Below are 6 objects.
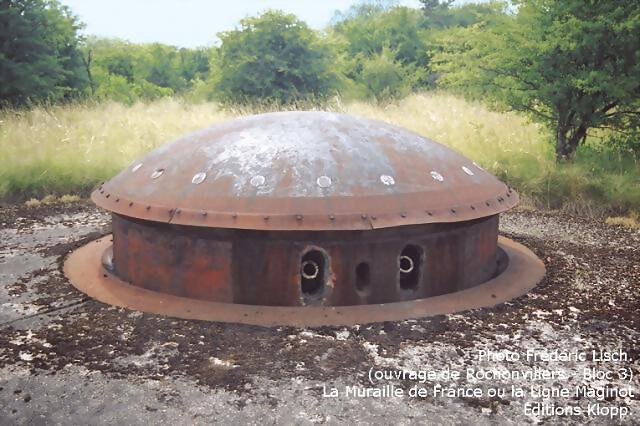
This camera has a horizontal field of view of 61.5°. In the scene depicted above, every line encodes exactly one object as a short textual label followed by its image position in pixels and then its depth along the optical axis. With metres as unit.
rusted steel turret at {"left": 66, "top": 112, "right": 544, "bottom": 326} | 3.63
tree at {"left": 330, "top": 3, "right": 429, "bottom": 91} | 24.36
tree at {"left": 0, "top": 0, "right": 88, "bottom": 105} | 13.80
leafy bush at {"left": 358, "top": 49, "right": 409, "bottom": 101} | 23.58
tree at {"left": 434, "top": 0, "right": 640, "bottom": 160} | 7.87
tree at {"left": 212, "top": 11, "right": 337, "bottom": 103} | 18.16
